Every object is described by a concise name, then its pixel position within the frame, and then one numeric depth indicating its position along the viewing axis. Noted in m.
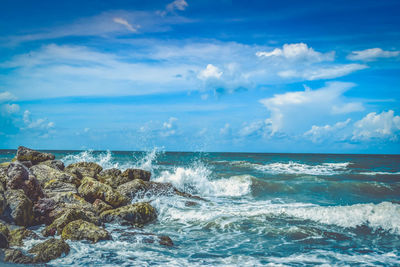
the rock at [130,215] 9.09
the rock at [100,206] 9.76
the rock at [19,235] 6.81
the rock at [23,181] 9.25
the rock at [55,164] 13.32
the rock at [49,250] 6.00
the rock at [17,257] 5.80
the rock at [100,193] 10.44
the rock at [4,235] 6.46
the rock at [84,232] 7.18
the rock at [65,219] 7.67
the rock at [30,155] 13.57
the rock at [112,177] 13.41
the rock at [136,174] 14.18
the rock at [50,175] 11.27
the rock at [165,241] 7.48
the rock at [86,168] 13.60
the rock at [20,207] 8.18
